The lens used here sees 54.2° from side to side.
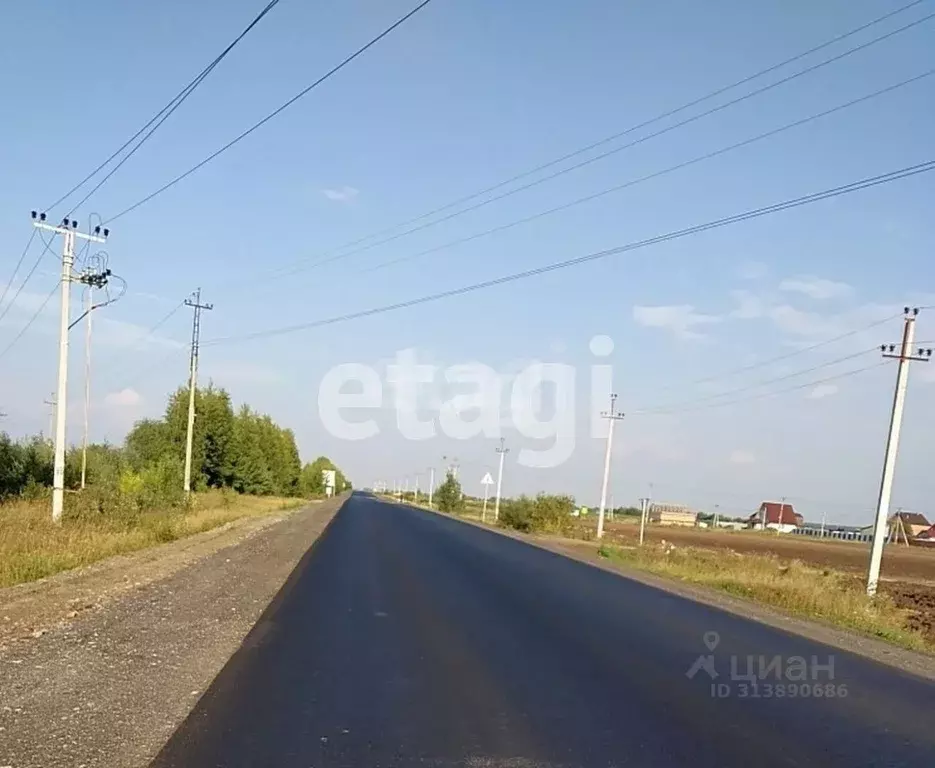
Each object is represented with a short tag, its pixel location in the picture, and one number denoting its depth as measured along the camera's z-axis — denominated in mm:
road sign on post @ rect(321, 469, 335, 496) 132125
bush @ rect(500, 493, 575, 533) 63438
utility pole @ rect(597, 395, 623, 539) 57188
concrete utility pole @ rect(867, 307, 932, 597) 31750
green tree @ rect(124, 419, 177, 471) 66894
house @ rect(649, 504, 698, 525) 171875
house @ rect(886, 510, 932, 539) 146875
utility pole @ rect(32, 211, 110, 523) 26000
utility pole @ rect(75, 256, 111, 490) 30906
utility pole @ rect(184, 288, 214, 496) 49938
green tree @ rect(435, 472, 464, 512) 106375
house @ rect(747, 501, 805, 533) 175000
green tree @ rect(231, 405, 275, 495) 77438
